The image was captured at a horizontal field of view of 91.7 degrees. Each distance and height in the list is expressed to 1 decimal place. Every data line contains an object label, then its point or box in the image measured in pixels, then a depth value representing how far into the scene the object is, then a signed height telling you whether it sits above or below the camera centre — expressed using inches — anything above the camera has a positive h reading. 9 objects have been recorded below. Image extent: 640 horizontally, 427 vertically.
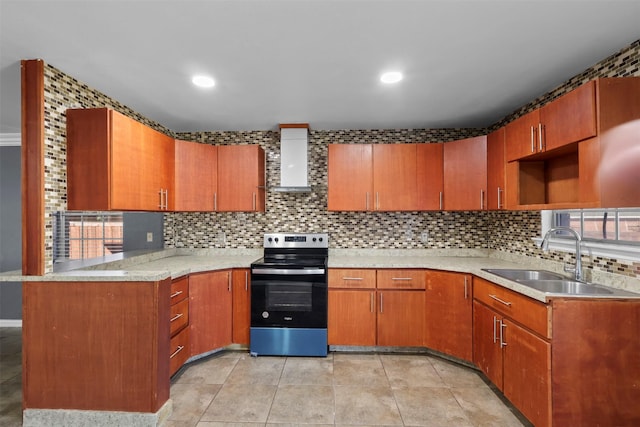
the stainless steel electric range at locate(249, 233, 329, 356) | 115.1 -35.3
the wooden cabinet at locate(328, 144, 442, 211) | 127.7 +15.5
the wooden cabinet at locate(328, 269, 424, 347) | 116.3 -35.6
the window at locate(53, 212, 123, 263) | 137.6 -10.7
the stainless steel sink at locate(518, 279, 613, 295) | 79.9 -19.7
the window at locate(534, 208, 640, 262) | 77.0 -4.7
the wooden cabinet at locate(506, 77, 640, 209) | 67.6 +17.6
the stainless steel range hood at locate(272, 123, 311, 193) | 132.0 +24.9
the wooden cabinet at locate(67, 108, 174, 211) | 85.4 +15.7
